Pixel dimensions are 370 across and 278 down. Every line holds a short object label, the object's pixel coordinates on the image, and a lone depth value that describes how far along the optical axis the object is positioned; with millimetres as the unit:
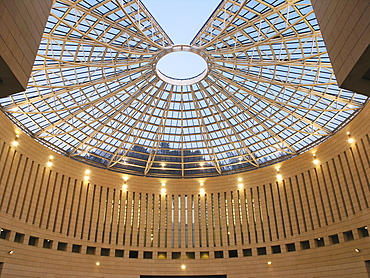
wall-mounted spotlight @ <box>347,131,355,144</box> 41094
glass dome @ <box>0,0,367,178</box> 33656
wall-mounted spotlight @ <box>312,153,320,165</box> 46672
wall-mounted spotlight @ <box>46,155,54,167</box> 47159
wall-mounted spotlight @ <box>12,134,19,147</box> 41819
